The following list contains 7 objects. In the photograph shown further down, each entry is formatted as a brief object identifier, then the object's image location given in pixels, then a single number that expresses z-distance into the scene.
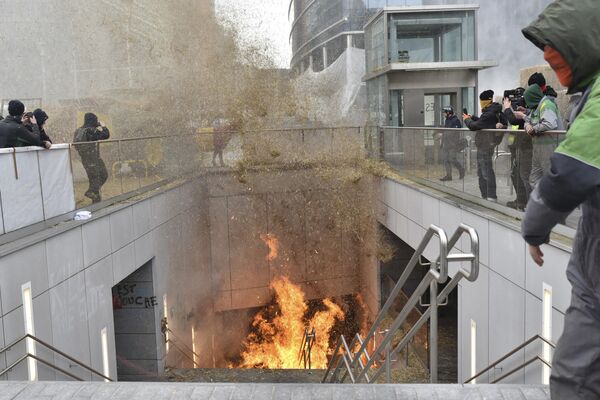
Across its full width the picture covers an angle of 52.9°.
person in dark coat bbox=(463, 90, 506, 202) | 9.08
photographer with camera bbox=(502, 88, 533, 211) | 7.71
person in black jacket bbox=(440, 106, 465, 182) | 10.69
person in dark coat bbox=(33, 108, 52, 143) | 9.56
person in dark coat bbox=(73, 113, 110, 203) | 9.74
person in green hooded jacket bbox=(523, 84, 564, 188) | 7.12
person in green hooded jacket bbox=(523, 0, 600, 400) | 1.95
